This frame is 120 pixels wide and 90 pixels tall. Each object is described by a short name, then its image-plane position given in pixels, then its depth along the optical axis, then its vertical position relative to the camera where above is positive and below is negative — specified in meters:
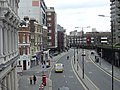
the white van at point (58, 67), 32.14 -5.20
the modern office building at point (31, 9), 46.82 +9.04
